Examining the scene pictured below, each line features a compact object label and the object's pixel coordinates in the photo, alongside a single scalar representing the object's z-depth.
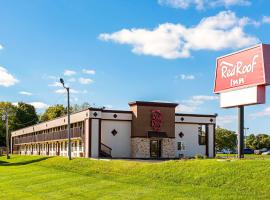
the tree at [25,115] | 123.38
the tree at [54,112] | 117.75
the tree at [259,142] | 127.56
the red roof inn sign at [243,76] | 23.38
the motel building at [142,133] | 47.00
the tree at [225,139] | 115.19
